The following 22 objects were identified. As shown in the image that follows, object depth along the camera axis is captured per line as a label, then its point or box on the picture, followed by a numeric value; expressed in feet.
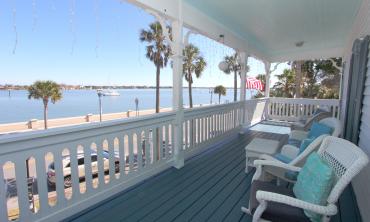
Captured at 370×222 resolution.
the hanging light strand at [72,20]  7.66
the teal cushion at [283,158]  9.02
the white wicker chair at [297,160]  7.54
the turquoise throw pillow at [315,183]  5.17
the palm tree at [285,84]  49.83
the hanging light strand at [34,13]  6.87
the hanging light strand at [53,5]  7.47
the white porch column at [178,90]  11.59
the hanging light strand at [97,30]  8.47
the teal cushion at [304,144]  8.72
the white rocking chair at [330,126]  9.57
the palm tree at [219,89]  114.57
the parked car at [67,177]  14.01
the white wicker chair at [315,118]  14.94
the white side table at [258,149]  10.82
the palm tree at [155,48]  45.24
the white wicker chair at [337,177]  5.01
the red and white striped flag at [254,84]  27.65
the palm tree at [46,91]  52.90
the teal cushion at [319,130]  10.03
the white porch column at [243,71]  20.88
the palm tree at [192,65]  58.31
